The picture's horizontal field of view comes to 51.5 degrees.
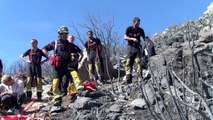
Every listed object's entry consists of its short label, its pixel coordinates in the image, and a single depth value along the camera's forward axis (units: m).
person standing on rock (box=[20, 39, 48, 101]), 5.78
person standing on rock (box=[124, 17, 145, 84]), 5.51
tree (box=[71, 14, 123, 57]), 11.41
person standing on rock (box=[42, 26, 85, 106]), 4.92
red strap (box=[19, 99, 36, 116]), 5.05
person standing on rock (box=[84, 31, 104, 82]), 6.39
